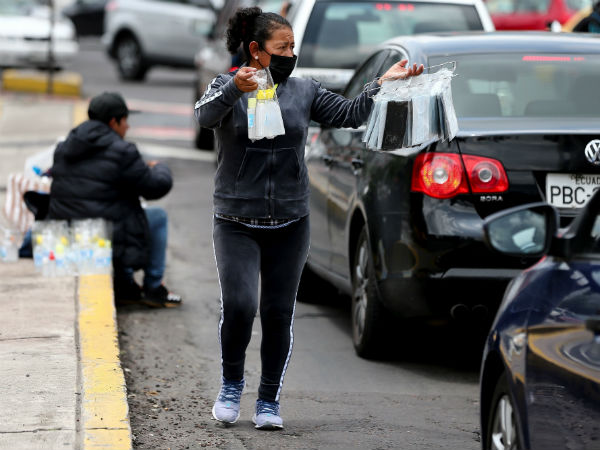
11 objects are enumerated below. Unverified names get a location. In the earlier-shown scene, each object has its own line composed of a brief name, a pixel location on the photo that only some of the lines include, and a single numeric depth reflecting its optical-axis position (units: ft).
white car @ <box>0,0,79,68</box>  150.20
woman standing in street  35.94
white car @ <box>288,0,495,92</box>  70.13
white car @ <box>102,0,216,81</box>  171.83
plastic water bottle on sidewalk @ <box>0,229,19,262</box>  57.93
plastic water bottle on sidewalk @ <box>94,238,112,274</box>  54.08
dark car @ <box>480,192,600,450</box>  24.23
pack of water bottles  54.13
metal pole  136.67
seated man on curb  53.31
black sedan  40.86
